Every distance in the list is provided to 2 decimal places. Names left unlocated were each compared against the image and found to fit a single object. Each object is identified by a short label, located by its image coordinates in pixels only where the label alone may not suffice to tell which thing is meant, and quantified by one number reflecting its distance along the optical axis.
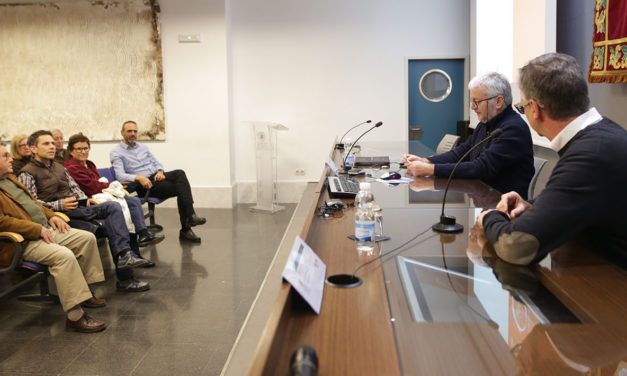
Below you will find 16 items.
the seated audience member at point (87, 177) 4.35
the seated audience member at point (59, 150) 4.86
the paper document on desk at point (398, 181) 3.34
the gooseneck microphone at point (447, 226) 2.04
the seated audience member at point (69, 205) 3.74
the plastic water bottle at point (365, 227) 1.86
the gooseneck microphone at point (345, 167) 4.00
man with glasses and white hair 3.00
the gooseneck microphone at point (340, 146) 5.76
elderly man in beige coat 3.09
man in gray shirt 5.23
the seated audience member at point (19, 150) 4.07
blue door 7.11
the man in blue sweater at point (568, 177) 1.53
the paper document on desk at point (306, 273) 1.27
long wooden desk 1.06
